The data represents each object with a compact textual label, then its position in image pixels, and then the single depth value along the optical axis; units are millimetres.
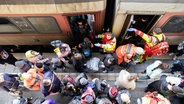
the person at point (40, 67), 5785
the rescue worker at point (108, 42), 6359
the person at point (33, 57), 6017
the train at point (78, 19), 5363
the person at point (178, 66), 6340
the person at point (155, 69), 5633
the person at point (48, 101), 5483
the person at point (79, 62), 5875
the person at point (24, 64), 5963
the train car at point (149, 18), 5355
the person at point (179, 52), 6549
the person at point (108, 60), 6000
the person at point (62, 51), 6168
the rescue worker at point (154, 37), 6139
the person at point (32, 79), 5332
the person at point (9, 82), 5714
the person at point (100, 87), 5558
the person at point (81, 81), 5481
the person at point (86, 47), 6412
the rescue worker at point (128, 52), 6094
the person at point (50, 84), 5328
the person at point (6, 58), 6520
